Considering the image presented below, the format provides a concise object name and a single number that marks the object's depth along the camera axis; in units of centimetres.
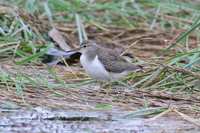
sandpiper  1611
